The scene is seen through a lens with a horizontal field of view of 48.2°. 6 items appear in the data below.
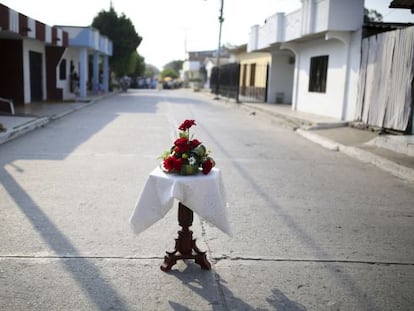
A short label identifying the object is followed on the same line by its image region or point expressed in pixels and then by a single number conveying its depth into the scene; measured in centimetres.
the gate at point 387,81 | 1162
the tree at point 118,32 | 4328
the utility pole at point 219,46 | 4047
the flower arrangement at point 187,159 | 392
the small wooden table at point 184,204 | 384
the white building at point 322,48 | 1559
